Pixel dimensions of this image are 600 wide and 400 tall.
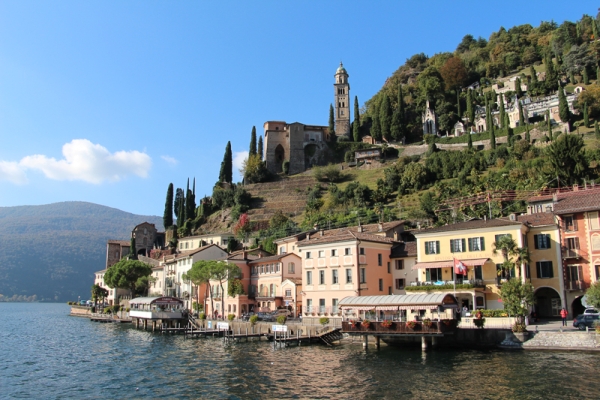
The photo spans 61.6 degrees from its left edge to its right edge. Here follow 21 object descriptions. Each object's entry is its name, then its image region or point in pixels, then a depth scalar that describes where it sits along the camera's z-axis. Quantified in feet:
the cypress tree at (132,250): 404.77
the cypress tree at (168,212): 419.95
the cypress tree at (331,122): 471.21
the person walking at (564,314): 125.68
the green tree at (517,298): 121.70
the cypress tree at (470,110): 424.05
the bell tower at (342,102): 480.23
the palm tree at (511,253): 141.49
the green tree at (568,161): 230.89
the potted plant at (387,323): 124.06
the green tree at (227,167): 418.31
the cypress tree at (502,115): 381.30
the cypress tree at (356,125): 462.19
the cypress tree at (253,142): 444.68
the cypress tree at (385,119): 444.55
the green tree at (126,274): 278.46
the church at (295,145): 449.48
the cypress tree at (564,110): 351.05
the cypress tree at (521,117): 373.20
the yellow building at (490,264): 144.87
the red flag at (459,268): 142.66
